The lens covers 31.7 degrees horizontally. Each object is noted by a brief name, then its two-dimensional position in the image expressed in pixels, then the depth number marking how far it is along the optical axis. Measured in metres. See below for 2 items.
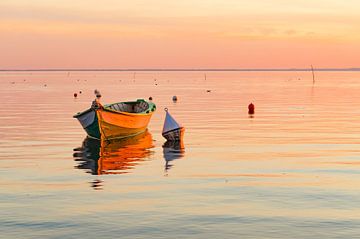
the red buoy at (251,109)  70.06
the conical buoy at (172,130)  42.31
